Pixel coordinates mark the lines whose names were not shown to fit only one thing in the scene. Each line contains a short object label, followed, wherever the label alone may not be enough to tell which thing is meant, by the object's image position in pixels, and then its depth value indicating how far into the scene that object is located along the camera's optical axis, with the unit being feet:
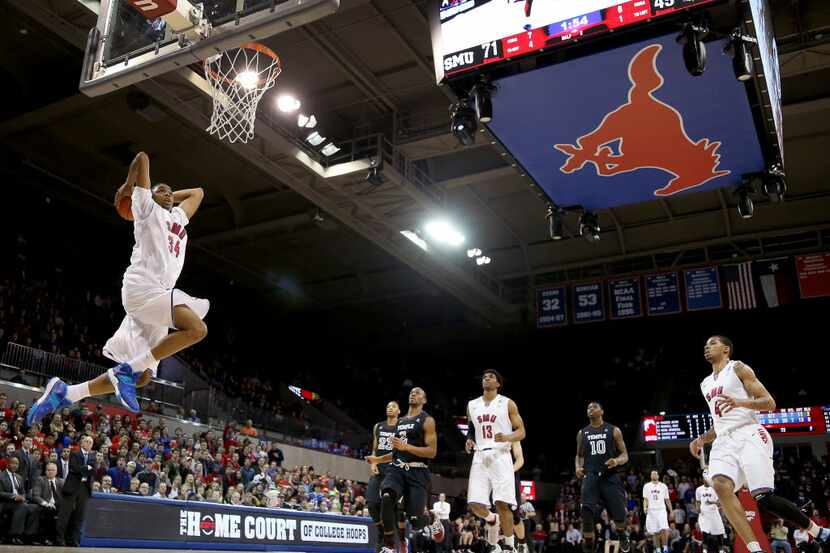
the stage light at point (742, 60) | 30.17
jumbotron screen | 29.12
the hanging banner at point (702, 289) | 72.33
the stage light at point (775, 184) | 40.22
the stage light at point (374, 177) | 55.57
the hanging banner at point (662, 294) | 74.64
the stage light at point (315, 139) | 55.67
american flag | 71.41
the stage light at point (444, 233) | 66.35
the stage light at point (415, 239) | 69.00
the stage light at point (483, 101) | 33.65
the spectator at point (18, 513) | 31.53
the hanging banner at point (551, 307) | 79.61
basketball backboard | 23.85
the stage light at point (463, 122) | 36.35
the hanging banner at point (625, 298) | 76.54
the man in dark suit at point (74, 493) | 28.10
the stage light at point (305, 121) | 54.49
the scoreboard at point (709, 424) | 76.02
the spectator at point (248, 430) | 68.39
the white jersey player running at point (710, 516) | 36.74
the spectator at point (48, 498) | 32.73
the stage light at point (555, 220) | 46.19
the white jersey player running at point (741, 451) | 19.25
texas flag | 71.61
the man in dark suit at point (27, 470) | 34.12
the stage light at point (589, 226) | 47.39
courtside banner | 25.50
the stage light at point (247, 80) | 37.97
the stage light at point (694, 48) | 28.89
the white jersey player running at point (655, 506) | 51.95
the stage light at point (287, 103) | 52.11
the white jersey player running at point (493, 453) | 26.63
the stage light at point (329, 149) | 57.62
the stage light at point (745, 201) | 42.06
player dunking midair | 17.13
